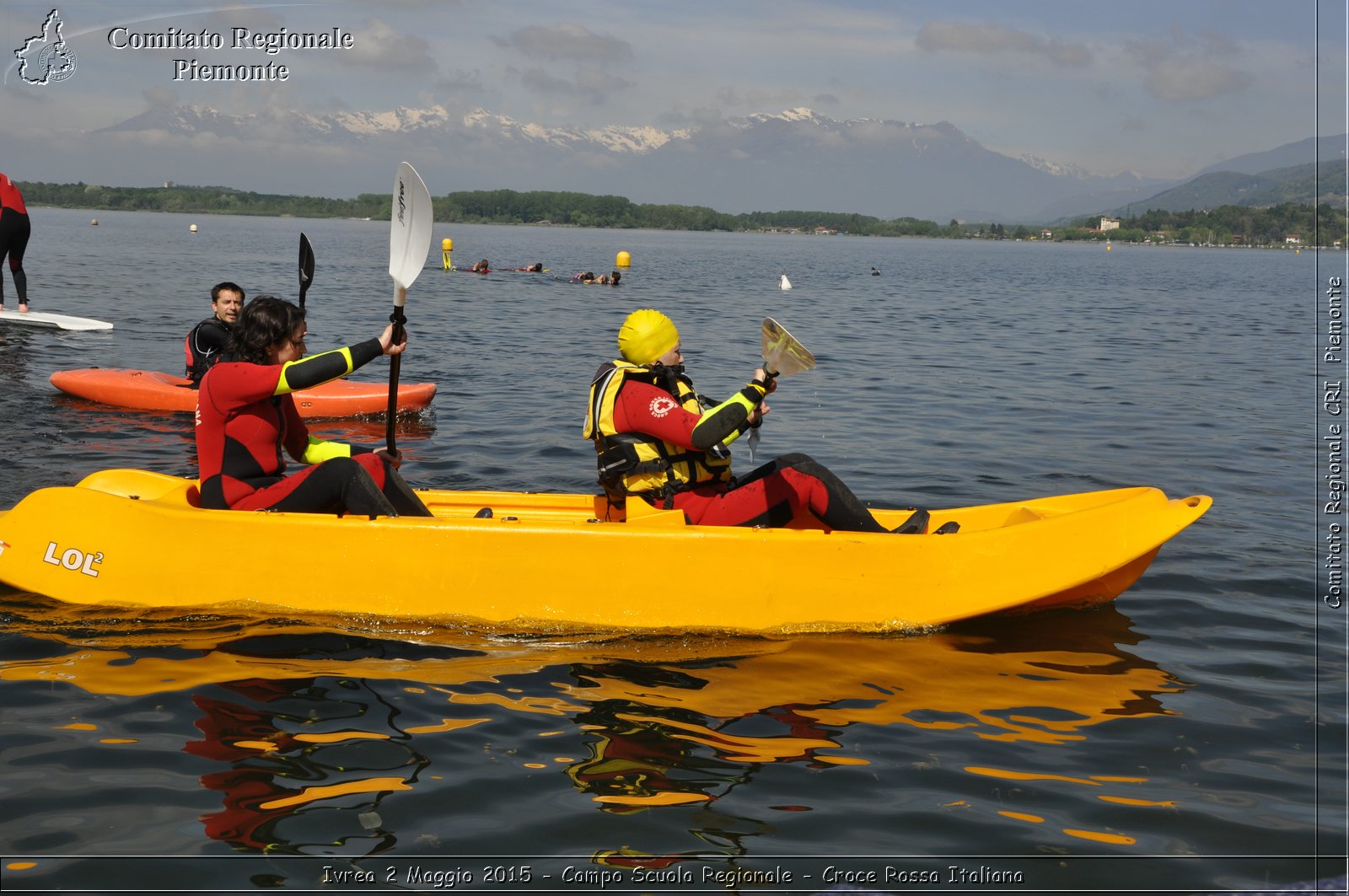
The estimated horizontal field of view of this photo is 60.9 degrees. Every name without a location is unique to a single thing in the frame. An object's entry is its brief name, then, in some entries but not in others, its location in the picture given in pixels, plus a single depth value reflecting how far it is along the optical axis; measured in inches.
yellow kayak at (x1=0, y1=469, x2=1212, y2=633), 231.8
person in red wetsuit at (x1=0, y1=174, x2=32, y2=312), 644.1
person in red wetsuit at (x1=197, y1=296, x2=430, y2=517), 223.6
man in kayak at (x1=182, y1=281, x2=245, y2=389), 378.9
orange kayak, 465.4
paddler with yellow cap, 230.5
